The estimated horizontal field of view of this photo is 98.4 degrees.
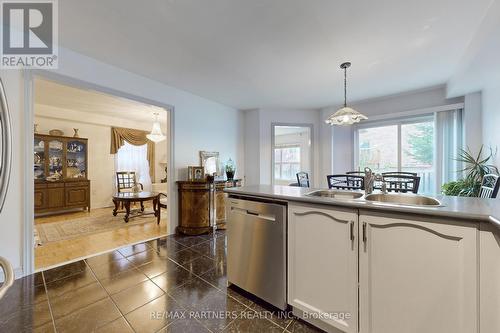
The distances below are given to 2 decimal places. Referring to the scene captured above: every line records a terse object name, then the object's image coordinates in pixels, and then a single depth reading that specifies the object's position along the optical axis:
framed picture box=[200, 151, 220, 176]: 4.18
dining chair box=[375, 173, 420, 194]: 2.64
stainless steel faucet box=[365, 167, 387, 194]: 1.73
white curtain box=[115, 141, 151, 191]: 6.06
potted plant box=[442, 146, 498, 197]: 2.74
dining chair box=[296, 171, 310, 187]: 4.70
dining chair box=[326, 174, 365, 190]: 3.17
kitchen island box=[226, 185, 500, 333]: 1.01
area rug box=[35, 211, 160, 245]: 3.41
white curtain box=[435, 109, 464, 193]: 3.57
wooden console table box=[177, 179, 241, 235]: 3.58
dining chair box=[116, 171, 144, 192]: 5.50
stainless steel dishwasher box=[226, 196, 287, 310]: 1.65
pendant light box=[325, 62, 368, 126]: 2.55
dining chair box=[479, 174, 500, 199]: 1.73
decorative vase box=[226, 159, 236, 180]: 4.19
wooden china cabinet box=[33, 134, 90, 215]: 4.58
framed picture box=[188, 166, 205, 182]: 3.85
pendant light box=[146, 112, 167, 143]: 4.66
